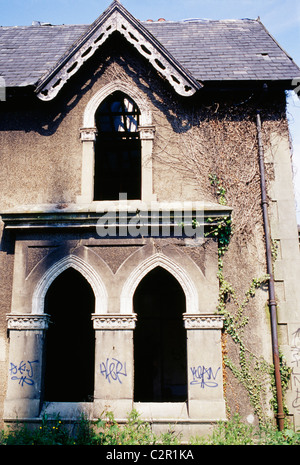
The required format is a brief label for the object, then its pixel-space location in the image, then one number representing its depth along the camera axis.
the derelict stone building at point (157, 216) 6.43
